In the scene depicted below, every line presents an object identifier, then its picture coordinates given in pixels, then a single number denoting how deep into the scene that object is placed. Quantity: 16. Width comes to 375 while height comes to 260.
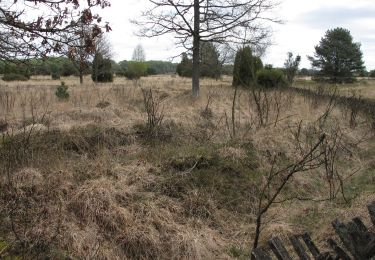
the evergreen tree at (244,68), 20.54
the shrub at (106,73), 31.74
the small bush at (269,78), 20.20
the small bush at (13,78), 30.81
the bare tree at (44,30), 3.95
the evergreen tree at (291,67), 19.89
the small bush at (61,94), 13.13
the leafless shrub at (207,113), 11.42
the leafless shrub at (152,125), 8.62
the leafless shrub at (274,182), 6.61
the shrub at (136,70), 41.38
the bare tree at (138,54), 81.44
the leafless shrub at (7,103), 10.69
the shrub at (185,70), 37.54
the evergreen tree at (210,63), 24.34
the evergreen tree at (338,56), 40.06
